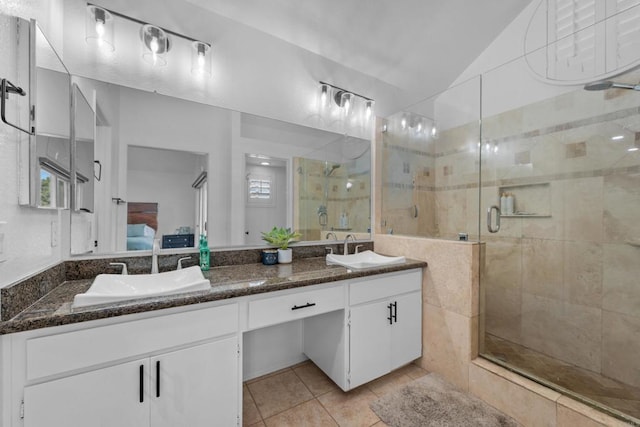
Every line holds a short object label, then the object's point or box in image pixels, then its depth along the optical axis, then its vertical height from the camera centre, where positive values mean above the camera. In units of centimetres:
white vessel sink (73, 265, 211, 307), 95 -34
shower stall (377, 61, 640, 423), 164 +5
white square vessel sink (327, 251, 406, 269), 172 -35
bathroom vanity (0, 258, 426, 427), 85 -56
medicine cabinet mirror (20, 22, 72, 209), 102 +34
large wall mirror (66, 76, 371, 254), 145 +25
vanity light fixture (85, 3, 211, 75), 144 +104
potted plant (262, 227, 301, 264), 185 -21
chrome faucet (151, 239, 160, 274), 144 -27
